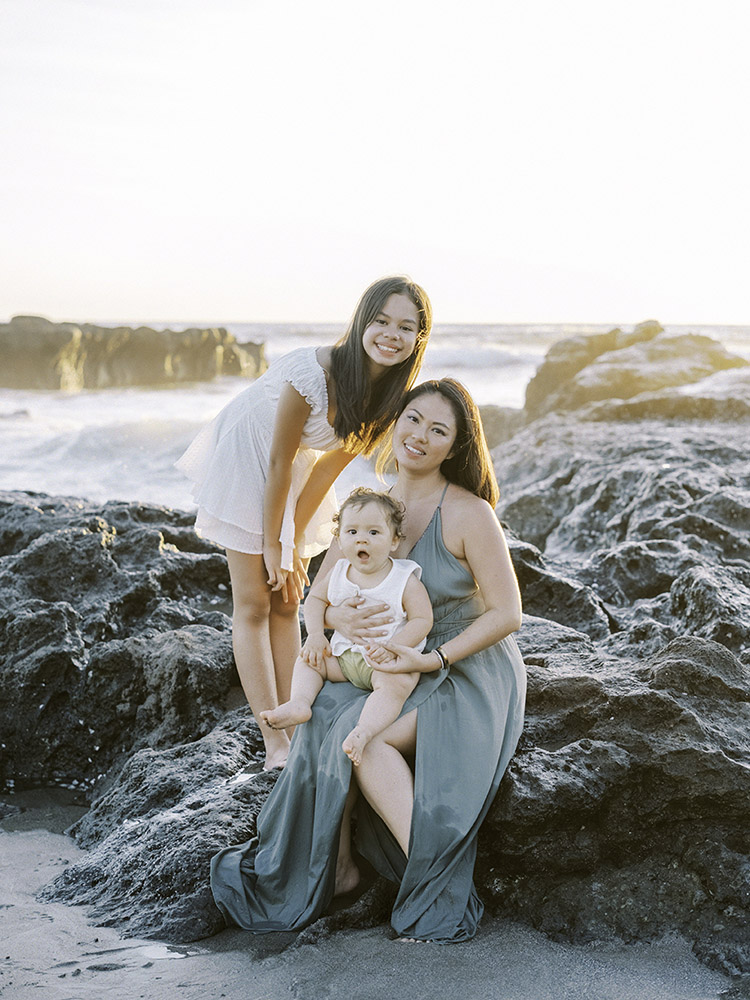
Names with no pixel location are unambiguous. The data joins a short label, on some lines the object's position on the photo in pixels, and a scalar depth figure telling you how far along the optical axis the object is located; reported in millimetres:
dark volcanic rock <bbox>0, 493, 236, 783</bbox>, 4152
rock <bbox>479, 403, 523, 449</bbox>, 14344
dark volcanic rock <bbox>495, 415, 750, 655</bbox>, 4453
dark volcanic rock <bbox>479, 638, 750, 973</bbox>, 2598
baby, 2809
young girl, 3398
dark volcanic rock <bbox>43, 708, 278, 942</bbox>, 2770
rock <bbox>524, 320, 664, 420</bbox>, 14391
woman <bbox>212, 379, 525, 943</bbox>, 2617
